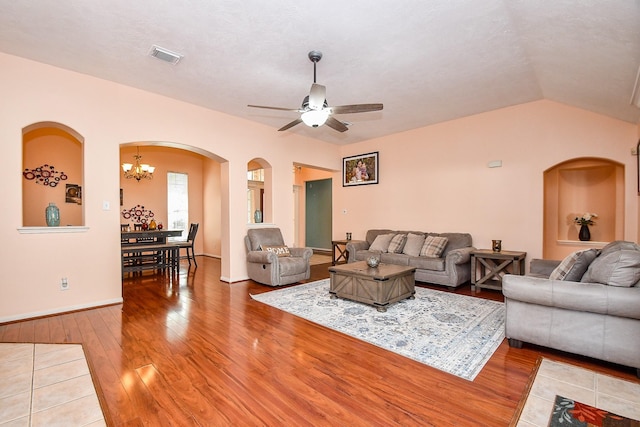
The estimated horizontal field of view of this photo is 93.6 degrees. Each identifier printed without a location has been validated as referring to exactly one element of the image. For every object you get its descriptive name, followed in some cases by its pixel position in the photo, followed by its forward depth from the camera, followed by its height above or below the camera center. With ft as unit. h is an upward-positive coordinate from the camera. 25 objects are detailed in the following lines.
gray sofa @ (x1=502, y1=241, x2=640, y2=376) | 7.32 -2.58
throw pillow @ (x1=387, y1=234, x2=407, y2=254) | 19.02 -2.24
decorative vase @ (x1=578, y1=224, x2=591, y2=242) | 16.53 -1.36
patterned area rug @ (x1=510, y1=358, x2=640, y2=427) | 5.71 -4.03
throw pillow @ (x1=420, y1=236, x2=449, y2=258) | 17.17 -2.19
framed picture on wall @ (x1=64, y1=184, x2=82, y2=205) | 19.99 +1.05
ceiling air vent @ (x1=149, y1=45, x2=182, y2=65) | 10.50 +5.59
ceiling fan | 9.93 +3.53
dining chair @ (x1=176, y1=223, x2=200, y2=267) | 22.85 -2.24
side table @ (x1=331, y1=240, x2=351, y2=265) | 22.04 -3.42
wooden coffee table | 11.98 -3.17
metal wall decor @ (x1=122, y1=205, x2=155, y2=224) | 24.84 -0.38
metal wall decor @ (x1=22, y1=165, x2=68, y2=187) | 18.38 +2.18
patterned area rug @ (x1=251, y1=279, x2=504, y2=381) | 8.37 -4.08
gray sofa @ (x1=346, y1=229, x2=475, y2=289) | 15.71 -2.95
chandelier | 22.42 +3.01
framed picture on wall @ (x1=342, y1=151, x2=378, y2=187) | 22.66 +3.11
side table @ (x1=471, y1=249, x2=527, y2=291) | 14.67 -2.89
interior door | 31.76 -0.53
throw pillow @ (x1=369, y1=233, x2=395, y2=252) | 19.61 -2.24
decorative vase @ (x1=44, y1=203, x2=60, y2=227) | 12.69 -0.27
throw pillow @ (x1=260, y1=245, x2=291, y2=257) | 17.45 -2.36
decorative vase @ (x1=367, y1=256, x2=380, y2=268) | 13.19 -2.34
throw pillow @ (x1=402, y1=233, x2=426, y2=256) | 18.10 -2.18
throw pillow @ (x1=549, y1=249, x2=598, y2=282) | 8.66 -1.71
